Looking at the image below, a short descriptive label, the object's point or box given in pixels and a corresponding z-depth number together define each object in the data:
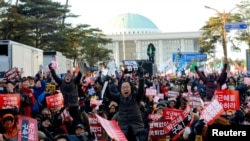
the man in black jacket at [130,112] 8.72
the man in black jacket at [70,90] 12.23
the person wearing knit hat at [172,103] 11.15
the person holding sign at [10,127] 6.51
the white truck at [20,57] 19.73
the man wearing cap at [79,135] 8.57
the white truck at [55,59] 27.34
